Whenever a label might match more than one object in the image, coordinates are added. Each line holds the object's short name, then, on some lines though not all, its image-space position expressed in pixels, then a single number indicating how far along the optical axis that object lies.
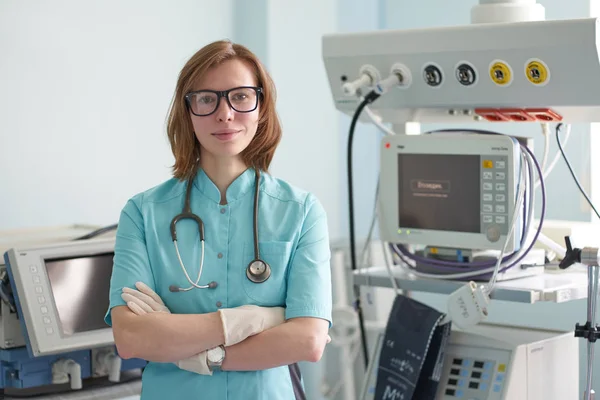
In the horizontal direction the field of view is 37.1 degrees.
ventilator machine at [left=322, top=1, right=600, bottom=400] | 2.00
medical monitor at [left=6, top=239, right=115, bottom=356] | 1.97
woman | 1.55
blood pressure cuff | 2.13
